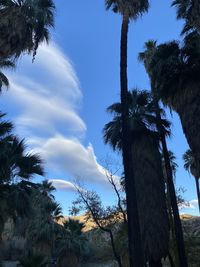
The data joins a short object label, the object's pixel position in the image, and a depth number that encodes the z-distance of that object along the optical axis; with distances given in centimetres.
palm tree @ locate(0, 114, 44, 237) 1085
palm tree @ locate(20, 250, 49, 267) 1041
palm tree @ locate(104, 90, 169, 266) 1230
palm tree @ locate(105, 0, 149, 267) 842
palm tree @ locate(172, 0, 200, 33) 1036
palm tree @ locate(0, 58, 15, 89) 1488
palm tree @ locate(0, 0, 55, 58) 980
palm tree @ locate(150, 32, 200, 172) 992
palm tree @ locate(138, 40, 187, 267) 1138
